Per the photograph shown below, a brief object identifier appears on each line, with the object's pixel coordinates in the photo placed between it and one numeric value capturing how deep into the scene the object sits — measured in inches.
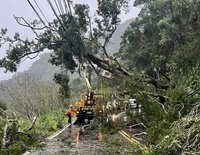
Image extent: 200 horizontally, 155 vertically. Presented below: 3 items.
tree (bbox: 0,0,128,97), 892.6
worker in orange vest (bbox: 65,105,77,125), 787.4
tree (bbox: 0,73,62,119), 1679.3
